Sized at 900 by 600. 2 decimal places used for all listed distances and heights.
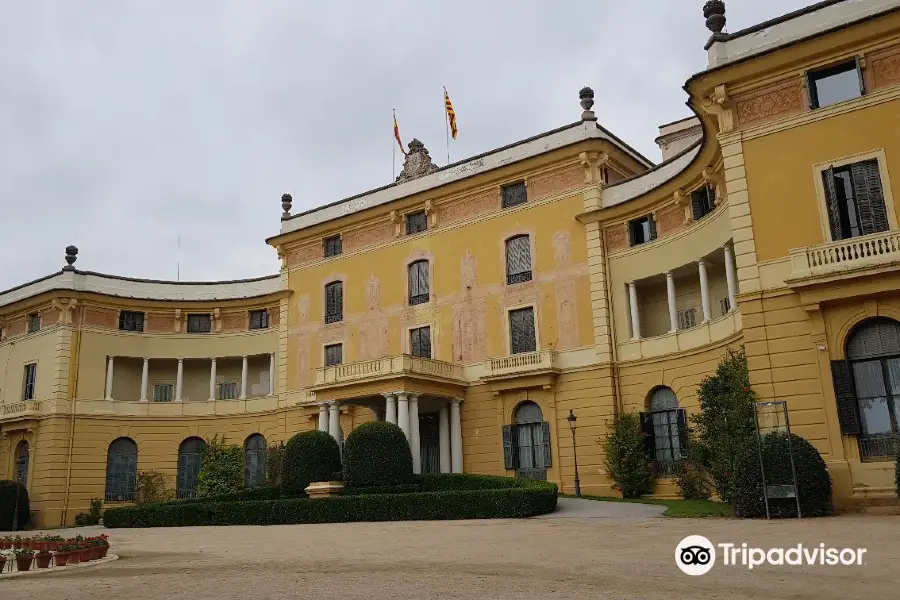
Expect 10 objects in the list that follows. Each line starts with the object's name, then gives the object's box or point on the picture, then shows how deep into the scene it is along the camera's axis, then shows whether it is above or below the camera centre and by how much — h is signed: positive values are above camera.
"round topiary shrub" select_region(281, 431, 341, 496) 28.69 +0.54
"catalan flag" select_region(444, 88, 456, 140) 38.69 +17.40
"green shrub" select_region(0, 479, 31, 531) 35.72 -0.67
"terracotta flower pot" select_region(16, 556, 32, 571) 13.15 -1.24
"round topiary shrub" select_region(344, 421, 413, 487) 26.97 +0.57
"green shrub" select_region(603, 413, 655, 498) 27.81 +0.12
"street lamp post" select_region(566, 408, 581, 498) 28.13 -0.10
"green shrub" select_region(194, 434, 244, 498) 39.19 +0.46
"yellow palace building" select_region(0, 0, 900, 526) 20.25 +6.44
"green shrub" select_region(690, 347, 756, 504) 20.72 +1.10
